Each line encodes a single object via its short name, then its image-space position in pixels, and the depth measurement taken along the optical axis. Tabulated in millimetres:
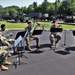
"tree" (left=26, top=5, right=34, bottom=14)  48933
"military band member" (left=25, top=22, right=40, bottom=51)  4836
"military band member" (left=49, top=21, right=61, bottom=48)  5201
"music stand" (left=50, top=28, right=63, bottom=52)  4986
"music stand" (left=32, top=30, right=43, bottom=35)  4816
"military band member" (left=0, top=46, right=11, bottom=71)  3368
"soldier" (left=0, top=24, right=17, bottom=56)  4263
